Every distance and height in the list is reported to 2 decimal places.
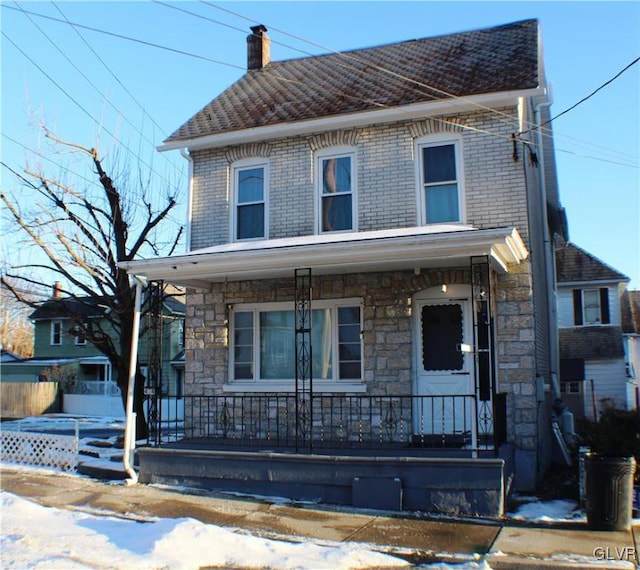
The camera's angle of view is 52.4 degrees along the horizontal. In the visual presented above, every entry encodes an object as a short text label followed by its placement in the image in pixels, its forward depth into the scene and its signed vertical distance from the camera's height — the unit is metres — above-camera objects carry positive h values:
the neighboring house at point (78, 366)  28.19 +0.75
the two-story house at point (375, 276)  8.84 +1.64
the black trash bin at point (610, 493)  7.14 -1.27
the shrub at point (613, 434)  11.16 -1.06
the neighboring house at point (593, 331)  23.00 +1.69
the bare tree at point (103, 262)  13.33 +2.45
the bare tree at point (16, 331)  49.19 +4.05
